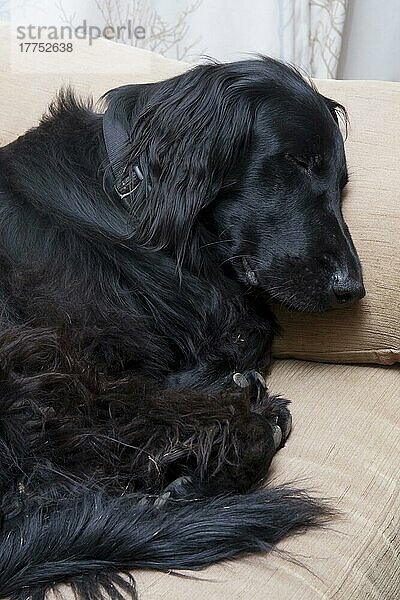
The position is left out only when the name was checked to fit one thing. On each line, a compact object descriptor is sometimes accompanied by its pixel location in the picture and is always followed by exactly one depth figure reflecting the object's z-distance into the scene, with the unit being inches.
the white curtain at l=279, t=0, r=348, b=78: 75.6
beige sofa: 39.3
